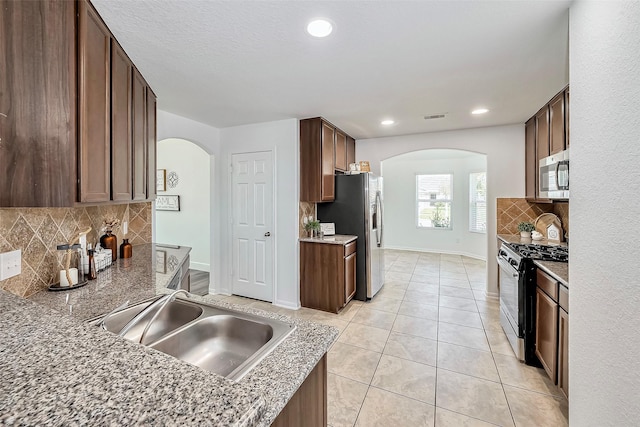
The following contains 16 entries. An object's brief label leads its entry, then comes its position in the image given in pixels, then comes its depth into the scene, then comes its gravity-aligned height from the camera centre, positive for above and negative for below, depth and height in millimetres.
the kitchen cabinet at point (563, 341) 1785 -868
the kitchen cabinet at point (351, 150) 4395 +999
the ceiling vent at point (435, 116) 3305 +1153
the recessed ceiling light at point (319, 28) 1574 +1083
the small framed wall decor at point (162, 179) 5551 +654
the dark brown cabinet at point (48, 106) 1094 +440
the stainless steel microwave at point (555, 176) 2172 +301
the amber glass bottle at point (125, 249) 2371 -326
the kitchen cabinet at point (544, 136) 2514 +798
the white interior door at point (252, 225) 3719 -189
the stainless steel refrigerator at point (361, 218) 3723 -100
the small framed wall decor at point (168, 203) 5566 +170
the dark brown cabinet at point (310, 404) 884 -675
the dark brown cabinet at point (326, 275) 3367 -802
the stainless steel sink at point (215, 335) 1158 -551
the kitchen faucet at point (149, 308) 907 -357
